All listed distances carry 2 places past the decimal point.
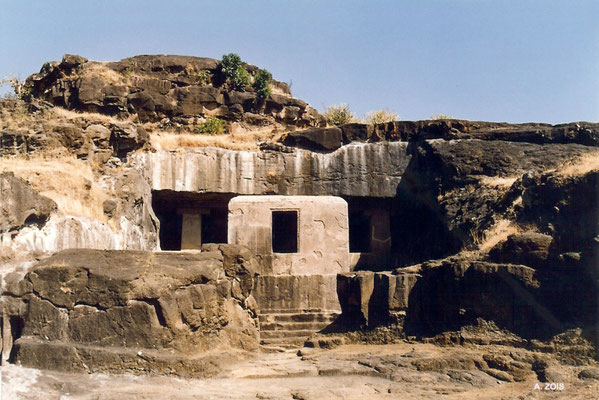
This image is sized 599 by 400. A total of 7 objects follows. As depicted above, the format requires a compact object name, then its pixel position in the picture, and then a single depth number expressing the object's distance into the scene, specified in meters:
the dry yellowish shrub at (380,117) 24.19
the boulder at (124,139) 15.07
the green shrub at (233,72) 20.62
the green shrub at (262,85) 20.67
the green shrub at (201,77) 20.39
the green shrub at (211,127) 18.64
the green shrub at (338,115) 22.53
